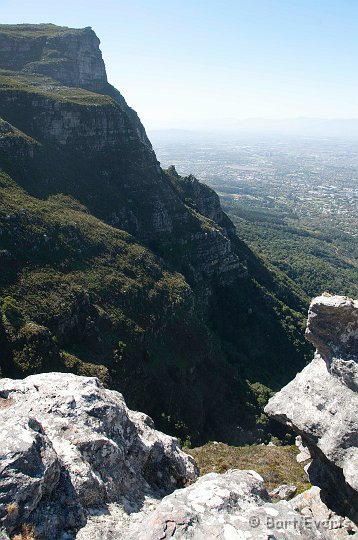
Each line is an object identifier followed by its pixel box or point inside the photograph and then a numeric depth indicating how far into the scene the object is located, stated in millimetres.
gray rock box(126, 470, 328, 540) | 13438
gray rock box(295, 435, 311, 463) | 33881
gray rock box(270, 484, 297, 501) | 25156
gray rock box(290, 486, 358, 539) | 19734
